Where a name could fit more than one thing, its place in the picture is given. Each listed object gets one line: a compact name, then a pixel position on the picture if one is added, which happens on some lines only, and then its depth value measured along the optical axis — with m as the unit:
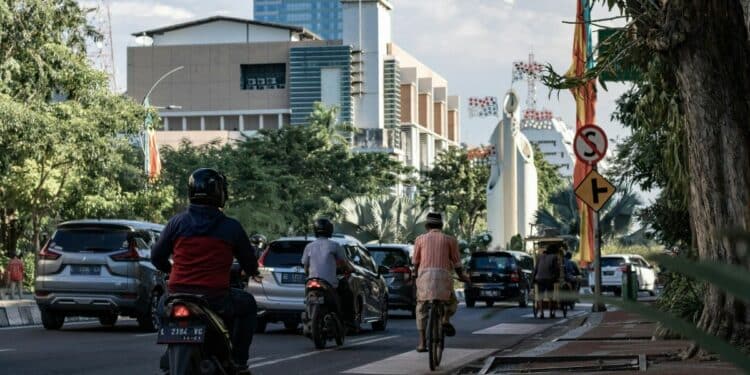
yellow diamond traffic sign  23.94
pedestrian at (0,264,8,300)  39.67
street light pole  36.41
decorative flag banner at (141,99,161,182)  44.97
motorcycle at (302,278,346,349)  16.50
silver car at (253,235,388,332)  20.23
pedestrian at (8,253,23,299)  35.78
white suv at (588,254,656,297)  51.56
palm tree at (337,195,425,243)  56.91
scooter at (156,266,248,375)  7.03
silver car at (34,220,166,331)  20.38
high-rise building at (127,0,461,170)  121.44
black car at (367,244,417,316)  28.30
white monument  88.19
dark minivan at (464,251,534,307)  36.12
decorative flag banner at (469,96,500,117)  156.12
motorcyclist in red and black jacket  7.32
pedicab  28.56
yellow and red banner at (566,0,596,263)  39.23
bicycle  13.24
